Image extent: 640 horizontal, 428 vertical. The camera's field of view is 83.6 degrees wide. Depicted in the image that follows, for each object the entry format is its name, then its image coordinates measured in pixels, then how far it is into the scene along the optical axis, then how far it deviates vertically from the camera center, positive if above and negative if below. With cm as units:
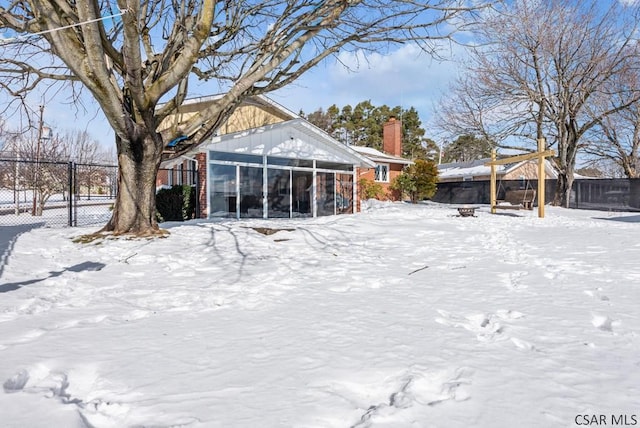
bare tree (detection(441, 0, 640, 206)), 1638 +618
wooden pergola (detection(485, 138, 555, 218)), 1269 +168
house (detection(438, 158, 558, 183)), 2864 +277
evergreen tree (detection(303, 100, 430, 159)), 3762 +866
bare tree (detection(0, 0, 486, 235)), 567 +280
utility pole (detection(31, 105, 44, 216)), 1520 +76
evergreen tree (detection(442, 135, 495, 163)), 2118 +381
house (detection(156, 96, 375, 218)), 1195 +133
